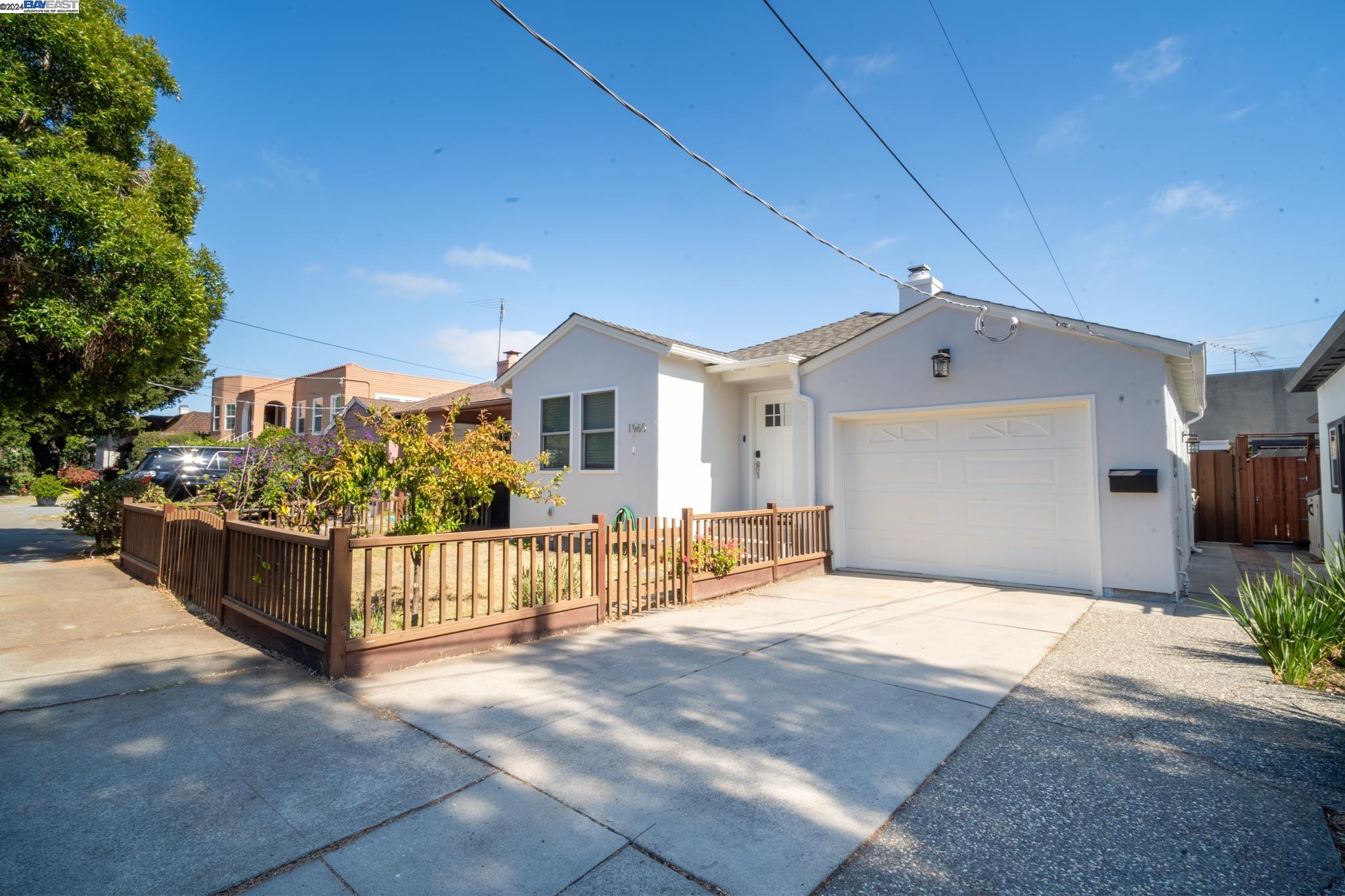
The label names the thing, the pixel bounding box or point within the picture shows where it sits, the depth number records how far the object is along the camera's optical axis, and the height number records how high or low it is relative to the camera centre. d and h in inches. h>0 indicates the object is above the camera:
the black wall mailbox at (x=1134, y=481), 257.3 -2.9
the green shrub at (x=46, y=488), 796.6 -19.4
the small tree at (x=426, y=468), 198.1 +1.8
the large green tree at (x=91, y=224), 259.8 +109.3
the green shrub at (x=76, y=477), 874.8 -5.1
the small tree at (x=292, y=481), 210.8 -3.3
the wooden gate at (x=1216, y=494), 489.4 -16.1
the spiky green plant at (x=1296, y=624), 163.6 -42.0
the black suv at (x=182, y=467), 534.6 +5.4
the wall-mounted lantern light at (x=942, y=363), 309.3 +56.3
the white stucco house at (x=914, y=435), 269.6 +21.5
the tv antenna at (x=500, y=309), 961.5 +262.5
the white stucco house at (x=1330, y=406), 300.7 +38.5
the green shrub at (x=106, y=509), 375.6 -22.2
